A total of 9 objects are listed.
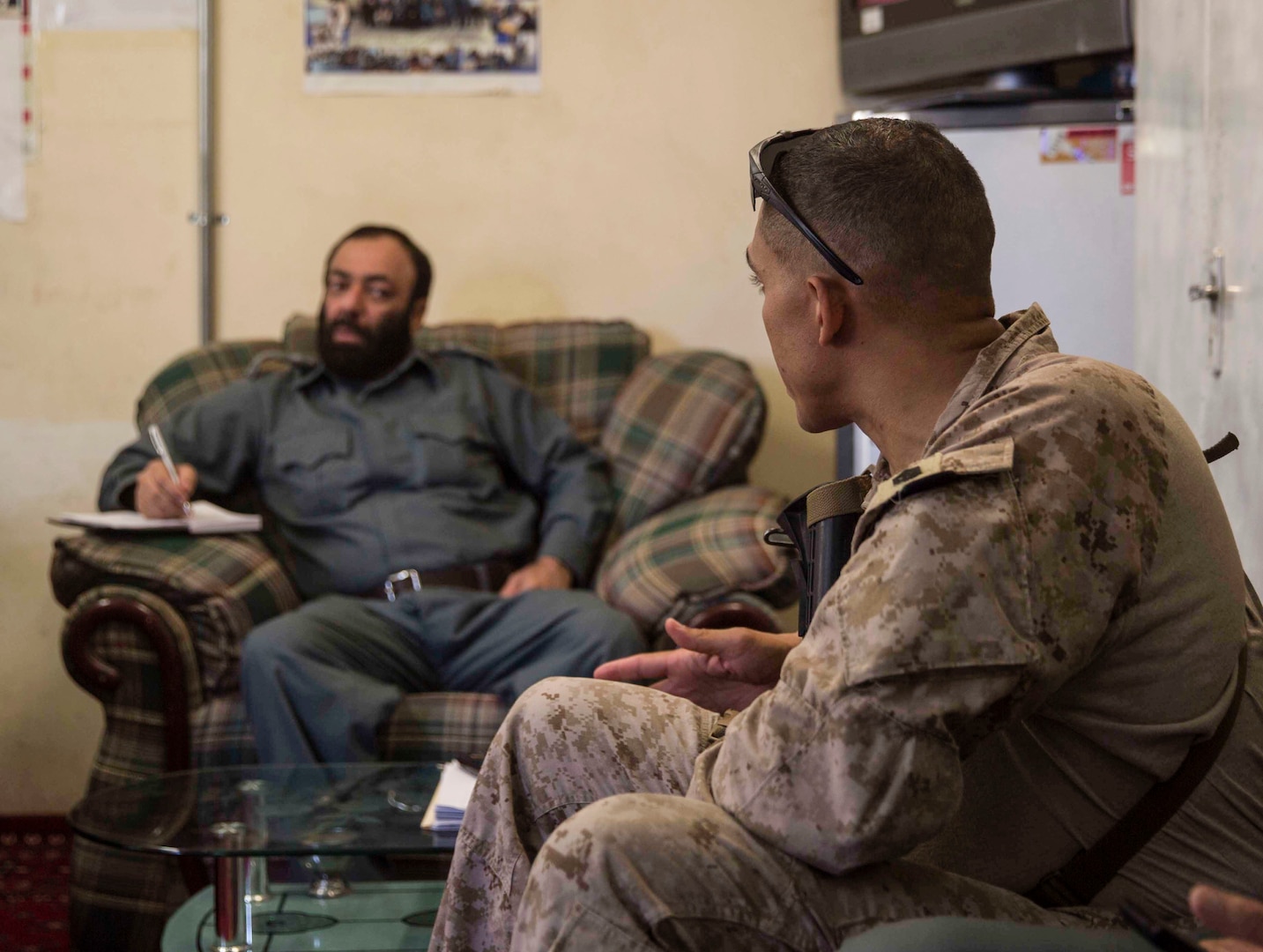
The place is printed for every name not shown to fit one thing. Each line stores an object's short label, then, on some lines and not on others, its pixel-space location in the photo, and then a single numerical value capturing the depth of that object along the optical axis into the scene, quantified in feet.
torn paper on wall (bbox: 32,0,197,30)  10.65
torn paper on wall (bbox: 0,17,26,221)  10.69
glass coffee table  5.74
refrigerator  9.64
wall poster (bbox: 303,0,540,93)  10.85
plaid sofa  7.86
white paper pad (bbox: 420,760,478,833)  5.91
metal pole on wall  10.70
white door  5.86
